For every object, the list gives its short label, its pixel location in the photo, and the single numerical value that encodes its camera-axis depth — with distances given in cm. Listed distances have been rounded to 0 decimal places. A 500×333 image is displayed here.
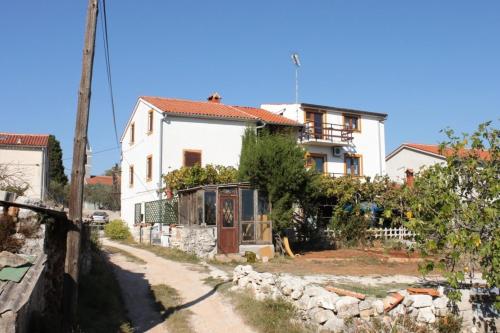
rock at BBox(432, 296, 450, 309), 947
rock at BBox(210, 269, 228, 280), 1413
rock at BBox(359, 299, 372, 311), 941
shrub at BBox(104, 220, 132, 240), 2891
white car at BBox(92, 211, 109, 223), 4128
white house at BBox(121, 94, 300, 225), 2569
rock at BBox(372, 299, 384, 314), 937
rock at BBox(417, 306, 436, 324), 927
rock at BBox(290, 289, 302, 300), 1035
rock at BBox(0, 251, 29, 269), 620
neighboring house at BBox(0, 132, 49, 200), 3180
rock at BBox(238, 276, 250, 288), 1226
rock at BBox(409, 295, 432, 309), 945
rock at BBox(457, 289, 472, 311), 951
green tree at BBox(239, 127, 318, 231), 1948
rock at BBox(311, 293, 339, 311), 954
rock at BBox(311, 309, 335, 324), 942
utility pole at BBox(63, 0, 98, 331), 750
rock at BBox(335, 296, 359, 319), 933
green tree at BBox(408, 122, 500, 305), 832
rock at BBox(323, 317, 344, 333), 923
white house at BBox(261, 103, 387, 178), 3105
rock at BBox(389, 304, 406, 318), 930
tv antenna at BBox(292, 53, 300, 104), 3304
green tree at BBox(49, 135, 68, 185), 4444
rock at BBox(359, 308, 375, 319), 934
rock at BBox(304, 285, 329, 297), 1002
